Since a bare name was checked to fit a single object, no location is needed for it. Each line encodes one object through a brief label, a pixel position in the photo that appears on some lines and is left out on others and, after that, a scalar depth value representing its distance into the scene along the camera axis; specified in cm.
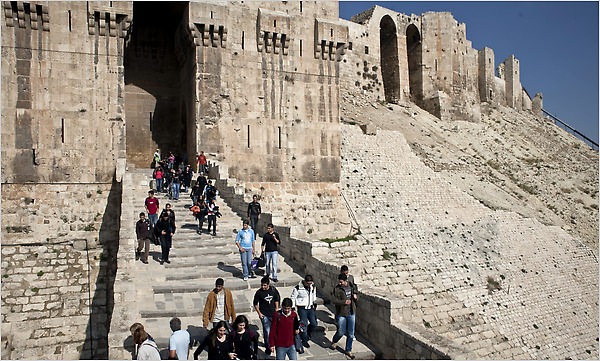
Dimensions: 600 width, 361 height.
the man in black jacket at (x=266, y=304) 821
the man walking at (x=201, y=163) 1827
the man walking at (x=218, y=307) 801
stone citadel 1527
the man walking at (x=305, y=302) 855
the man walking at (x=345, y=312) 834
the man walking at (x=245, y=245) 1069
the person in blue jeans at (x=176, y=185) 1614
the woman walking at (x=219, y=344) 679
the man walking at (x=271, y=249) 1077
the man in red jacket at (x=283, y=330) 754
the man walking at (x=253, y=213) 1357
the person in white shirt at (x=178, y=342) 686
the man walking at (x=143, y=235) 1127
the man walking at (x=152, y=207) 1295
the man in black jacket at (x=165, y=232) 1126
